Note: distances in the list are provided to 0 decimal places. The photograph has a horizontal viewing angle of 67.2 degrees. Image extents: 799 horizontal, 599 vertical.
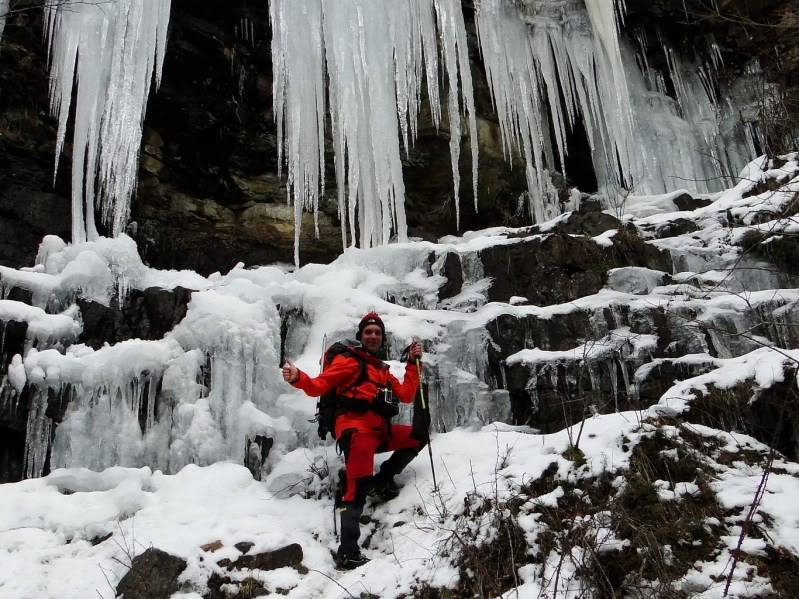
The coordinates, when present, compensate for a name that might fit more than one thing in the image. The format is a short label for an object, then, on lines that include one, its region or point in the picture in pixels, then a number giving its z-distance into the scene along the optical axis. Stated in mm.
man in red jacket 3570
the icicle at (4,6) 7485
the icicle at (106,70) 7195
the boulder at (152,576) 2977
